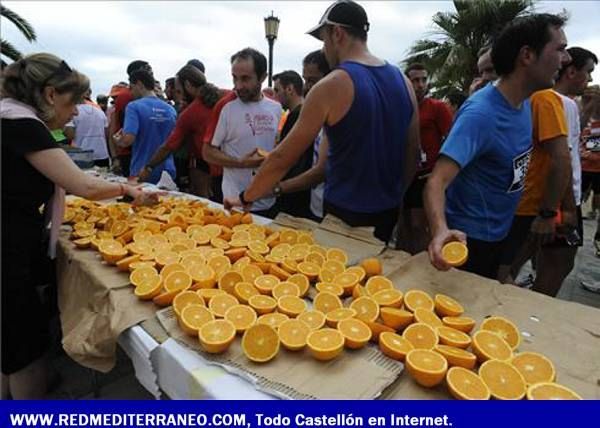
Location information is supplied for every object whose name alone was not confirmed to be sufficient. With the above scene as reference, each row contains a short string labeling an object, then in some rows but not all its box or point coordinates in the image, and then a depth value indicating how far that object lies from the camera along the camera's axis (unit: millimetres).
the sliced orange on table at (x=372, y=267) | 1449
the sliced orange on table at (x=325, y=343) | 988
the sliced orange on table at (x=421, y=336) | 1047
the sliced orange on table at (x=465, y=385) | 882
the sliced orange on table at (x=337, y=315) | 1139
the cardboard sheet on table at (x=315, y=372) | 911
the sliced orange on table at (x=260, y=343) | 1000
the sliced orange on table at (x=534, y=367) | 939
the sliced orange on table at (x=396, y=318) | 1138
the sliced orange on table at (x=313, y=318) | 1119
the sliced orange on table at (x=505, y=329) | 1089
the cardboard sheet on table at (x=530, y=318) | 956
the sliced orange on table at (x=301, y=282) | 1341
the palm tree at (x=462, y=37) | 13141
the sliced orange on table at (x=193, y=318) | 1095
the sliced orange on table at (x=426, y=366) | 917
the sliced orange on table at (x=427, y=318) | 1135
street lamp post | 8016
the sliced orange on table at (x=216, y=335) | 1019
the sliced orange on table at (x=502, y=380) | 886
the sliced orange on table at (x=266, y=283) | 1324
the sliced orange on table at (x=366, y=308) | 1152
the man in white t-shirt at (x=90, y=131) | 5230
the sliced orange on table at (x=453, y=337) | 1040
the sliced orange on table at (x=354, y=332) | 1045
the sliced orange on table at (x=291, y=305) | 1193
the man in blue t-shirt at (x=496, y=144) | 1503
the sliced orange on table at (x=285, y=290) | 1303
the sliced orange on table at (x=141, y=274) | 1371
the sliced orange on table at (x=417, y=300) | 1223
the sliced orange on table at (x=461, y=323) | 1128
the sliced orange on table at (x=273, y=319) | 1109
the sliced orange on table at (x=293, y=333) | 1028
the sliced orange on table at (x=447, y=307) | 1213
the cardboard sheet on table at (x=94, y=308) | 1229
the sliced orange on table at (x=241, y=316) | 1103
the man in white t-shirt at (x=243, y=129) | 2820
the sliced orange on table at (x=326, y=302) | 1235
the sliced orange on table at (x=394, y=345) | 1003
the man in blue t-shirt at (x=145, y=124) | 3777
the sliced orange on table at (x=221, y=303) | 1188
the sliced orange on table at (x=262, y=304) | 1198
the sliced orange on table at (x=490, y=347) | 1001
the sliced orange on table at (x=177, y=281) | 1298
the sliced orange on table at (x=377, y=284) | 1328
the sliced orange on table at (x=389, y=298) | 1221
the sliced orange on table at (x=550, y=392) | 872
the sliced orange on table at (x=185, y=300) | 1197
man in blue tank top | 1696
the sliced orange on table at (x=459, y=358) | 971
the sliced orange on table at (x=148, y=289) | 1288
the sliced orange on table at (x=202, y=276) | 1337
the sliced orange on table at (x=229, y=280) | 1334
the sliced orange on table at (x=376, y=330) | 1099
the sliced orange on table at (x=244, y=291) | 1269
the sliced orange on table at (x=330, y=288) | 1301
